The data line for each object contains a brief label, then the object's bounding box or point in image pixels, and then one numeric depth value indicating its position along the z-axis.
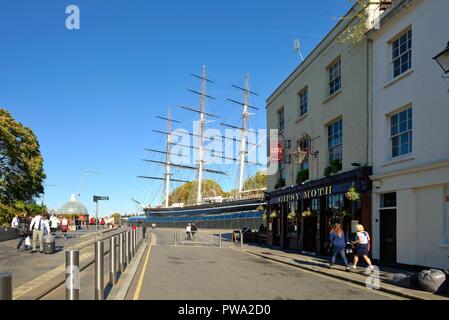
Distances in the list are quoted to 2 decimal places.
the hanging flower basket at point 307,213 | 24.57
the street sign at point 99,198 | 27.68
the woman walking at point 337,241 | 16.51
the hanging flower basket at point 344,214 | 19.88
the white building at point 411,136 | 14.78
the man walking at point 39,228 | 20.98
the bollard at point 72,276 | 7.38
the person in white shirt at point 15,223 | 30.83
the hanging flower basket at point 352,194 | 18.78
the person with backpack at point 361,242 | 15.59
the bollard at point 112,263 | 11.49
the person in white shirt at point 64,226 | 37.44
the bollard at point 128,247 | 16.50
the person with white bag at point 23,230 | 21.79
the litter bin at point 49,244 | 20.42
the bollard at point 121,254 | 13.68
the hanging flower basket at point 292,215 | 27.05
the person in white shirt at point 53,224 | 32.91
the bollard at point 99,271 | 8.96
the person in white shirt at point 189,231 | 37.67
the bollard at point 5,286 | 4.91
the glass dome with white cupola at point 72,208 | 174.96
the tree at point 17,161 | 42.28
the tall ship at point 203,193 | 69.19
